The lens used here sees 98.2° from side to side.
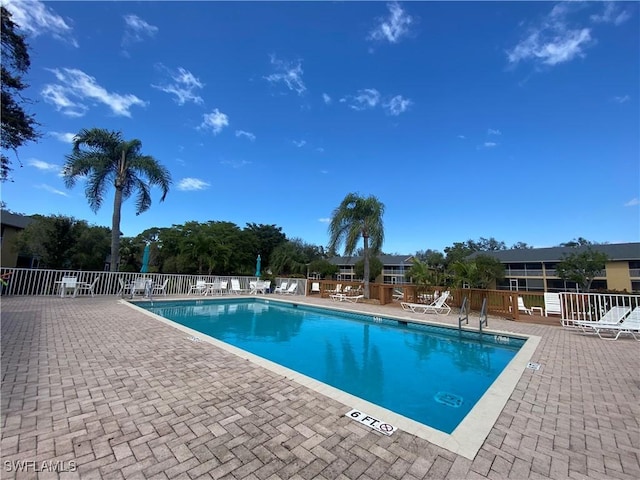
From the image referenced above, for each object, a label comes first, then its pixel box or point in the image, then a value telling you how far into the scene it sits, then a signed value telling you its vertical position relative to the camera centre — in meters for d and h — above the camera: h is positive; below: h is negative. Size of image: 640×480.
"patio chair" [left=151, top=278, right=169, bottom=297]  13.29 -1.01
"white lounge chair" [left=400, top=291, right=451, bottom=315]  10.62 -1.09
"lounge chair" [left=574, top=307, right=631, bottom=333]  6.86 -0.77
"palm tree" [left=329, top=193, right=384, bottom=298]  14.30 +2.63
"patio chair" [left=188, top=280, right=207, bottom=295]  14.60 -0.97
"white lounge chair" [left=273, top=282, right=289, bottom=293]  18.00 -1.02
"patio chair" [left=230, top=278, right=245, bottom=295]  16.11 -0.90
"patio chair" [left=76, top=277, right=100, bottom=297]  10.95 -0.89
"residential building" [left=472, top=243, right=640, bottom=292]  28.69 +1.99
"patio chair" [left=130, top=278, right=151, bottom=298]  11.73 -0.80
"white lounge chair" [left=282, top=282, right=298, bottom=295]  17.58 -1.03
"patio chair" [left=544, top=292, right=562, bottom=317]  10.27 -0.67
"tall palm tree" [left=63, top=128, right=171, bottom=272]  13.66 +4.86
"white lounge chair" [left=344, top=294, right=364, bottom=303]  14.22 -1.15
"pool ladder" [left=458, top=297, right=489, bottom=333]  7.43 -1.19
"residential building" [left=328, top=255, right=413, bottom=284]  46.41 +1.37
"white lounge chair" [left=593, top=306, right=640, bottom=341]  6.61 -0.93
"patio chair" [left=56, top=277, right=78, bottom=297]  10.34 -0.78
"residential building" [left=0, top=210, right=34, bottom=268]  19.75 +1.59
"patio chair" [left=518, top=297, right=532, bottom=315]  12.93 -1.20
